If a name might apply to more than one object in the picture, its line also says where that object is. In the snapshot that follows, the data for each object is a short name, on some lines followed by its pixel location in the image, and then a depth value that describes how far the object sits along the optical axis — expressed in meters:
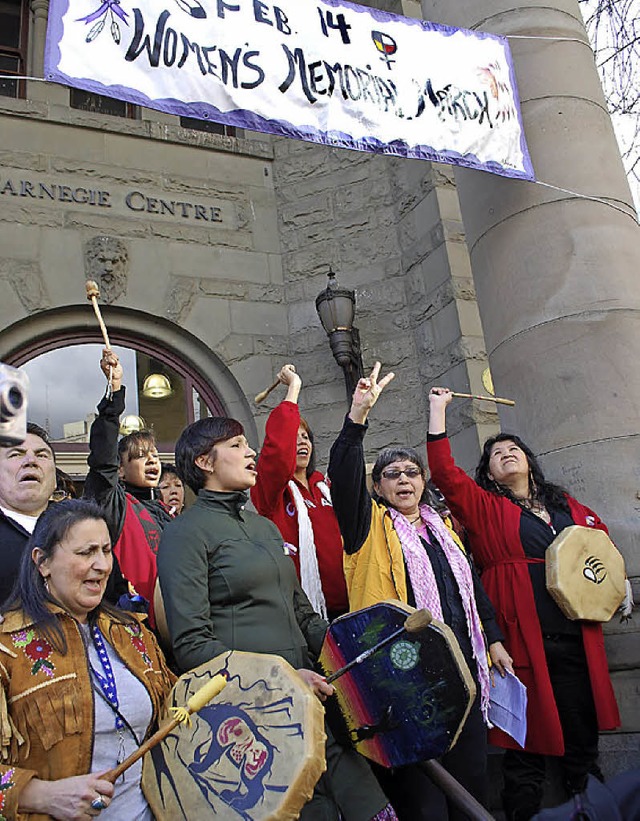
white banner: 3.80
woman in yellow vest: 2.86
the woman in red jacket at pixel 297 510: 3.21
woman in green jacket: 2.34
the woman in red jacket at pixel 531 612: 3.20
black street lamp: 6.58
